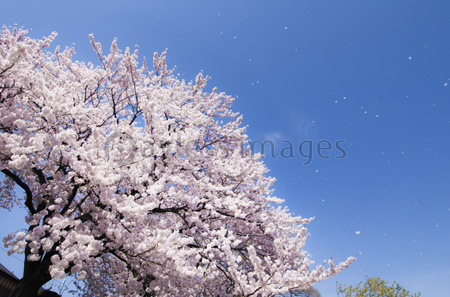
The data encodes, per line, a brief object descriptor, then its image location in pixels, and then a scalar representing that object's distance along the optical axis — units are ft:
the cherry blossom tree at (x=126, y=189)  15.67
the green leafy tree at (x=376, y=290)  65.36
